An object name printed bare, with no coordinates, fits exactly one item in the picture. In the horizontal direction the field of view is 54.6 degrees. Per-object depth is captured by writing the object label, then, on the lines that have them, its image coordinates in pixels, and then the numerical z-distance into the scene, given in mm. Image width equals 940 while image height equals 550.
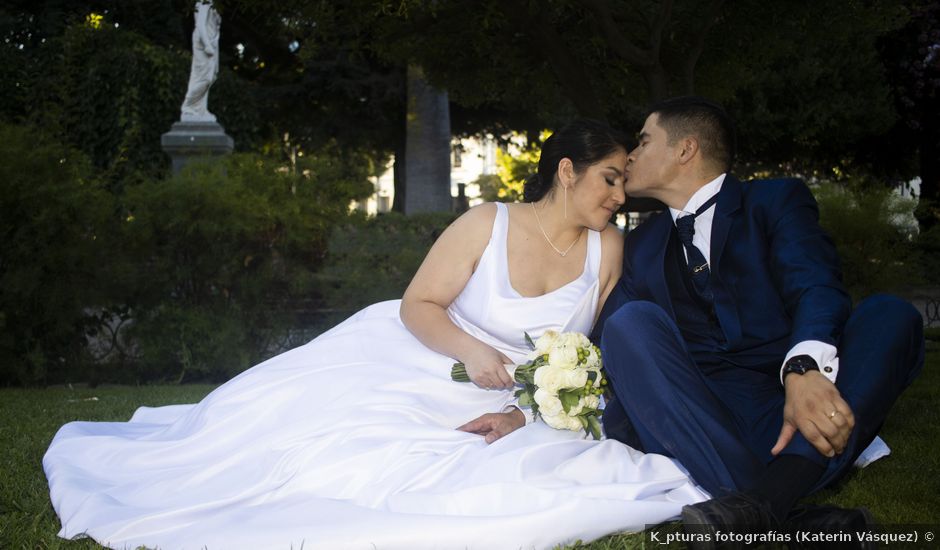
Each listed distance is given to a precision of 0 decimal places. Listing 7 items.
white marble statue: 14000
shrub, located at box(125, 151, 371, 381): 7992
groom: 3016
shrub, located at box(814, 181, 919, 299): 8969
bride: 3164
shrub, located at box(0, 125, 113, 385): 7371
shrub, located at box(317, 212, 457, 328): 8609
